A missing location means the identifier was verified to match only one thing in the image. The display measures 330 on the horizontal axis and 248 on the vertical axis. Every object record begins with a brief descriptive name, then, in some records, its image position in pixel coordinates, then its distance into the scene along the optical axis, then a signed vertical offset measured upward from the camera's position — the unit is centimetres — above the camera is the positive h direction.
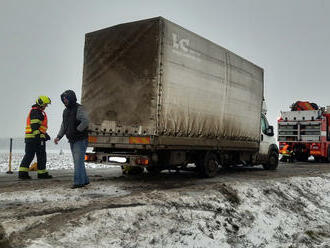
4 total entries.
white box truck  732 +104
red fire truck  1841 +67
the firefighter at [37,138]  823 -7
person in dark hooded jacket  650 +13
